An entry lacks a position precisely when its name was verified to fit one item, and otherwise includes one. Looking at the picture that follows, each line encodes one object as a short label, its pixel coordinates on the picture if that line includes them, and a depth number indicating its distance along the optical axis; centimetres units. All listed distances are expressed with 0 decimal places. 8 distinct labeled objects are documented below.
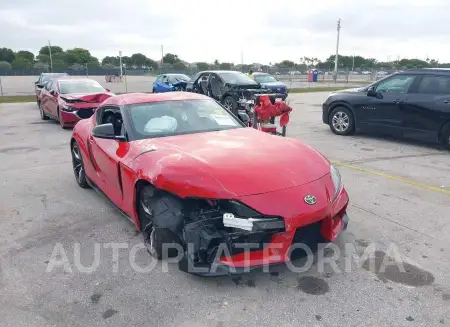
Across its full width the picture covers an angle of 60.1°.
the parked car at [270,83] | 1983
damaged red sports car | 290
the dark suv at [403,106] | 786
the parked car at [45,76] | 1717
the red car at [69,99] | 1089
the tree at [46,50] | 9716
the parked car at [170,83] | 1841
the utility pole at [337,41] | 4405
